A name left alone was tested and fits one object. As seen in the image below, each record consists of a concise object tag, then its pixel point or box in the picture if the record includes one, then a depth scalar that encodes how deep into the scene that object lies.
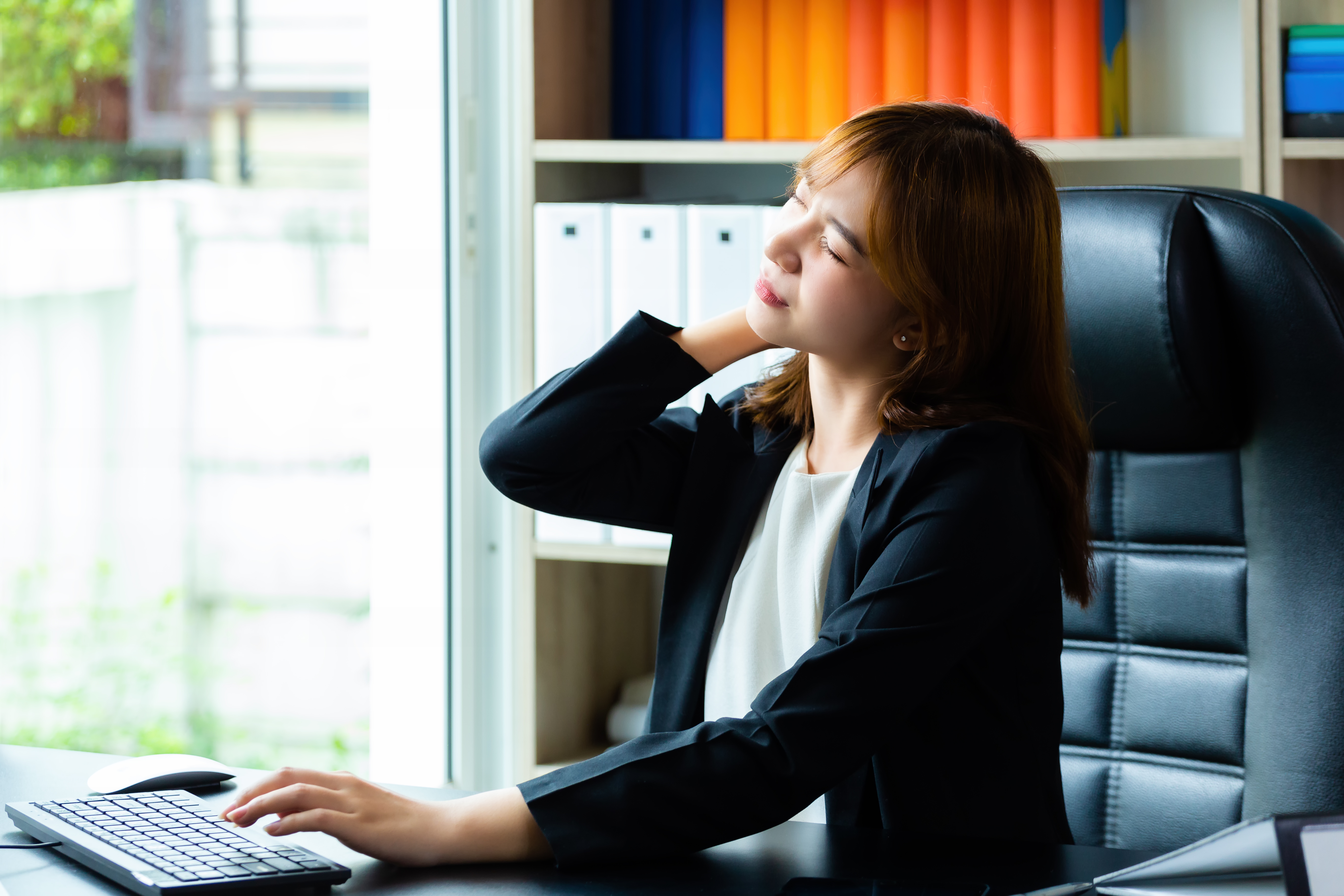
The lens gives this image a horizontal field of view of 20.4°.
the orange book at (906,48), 3.62
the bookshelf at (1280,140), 3.43
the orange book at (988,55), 3.60
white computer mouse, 2.92
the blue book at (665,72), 3.79
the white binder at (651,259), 3.63
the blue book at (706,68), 3.73
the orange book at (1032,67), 3.58
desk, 2.77
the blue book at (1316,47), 3.41
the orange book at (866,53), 3.64
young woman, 2.83
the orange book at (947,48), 3.62
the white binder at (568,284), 3.68
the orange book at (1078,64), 3.58
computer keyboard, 2.74
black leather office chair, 3.07
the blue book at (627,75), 3.83
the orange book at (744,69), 3.70
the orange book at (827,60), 3.65
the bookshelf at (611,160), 3.65
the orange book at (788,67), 3.68
